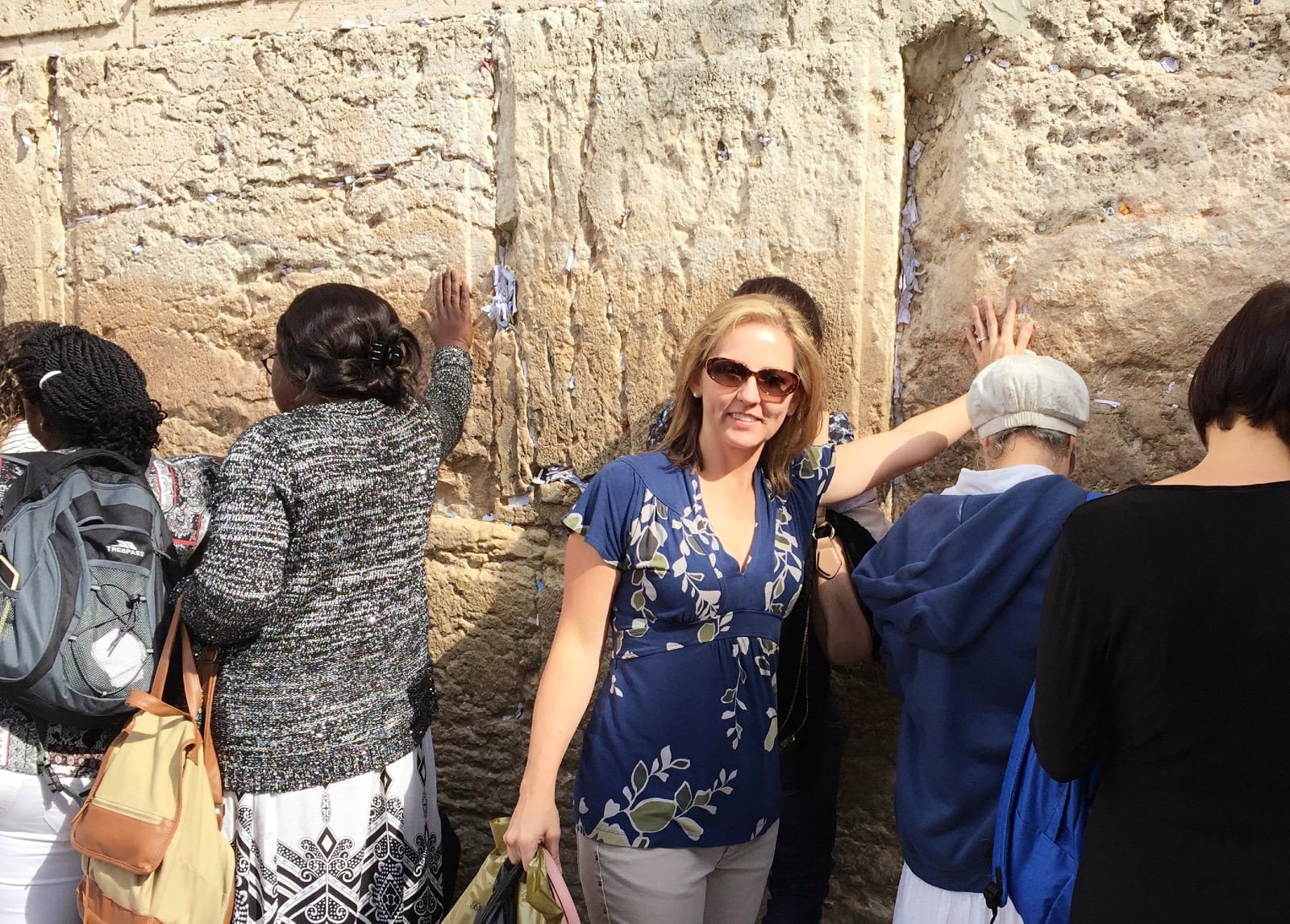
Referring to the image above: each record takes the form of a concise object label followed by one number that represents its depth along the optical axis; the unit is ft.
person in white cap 5.68
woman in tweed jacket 6.50
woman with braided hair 6.81
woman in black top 4.40
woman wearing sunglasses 6.36
